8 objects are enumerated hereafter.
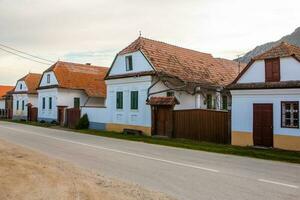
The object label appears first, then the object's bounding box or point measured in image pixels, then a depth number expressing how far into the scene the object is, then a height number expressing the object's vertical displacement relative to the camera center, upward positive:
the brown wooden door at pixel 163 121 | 26.12 -0.46
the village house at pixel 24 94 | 53.16 +2.62
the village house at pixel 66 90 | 43.16 +2.70
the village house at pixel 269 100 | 19.22 +0.76
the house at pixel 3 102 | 62.07 +1.74
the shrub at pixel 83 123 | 34.03 -0.84
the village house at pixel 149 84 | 28.61 +2.38
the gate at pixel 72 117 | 35.78 -0.34
